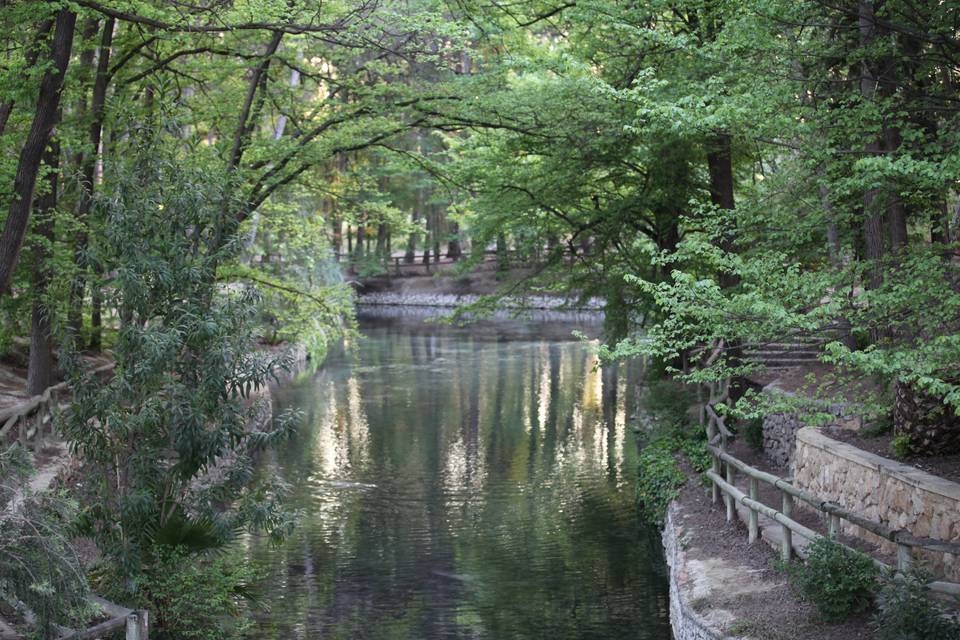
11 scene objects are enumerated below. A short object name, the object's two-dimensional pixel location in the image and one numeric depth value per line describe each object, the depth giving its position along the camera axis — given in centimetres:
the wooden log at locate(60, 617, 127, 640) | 834
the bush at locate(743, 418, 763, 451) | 1811
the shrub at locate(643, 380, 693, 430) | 1988
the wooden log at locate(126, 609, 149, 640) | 899
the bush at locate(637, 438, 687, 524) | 1673
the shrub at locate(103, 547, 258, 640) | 1110
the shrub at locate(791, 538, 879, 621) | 945
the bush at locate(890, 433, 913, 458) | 1168
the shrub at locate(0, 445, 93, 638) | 784
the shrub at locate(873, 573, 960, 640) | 816
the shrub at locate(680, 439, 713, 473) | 1722
